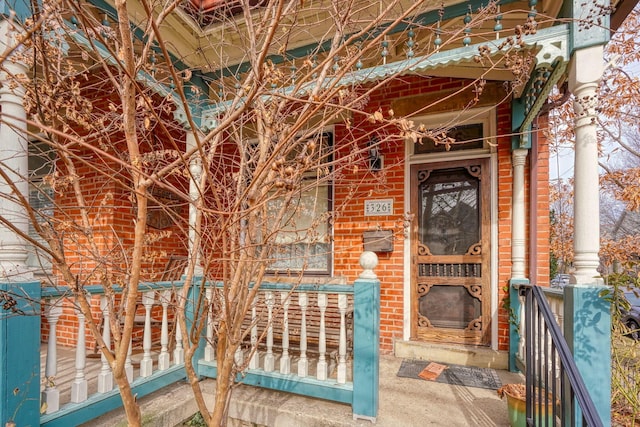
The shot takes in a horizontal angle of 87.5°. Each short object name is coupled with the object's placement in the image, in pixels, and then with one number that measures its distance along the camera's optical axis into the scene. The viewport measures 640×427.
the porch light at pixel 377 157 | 3.75
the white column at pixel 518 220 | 3.34
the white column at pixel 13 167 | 1.82
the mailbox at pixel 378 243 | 3.77
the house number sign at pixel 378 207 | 3.89
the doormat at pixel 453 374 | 2.94
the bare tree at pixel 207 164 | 1.02
